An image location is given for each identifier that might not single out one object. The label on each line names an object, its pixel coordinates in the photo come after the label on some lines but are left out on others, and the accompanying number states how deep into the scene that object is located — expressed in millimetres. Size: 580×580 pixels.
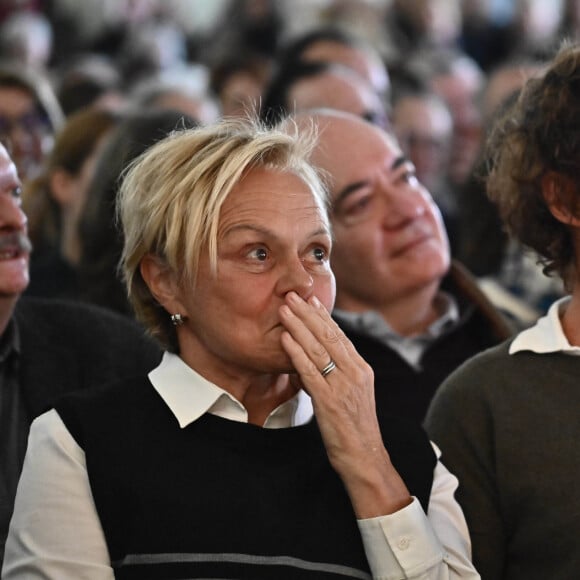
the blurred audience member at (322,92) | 7172
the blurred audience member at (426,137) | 9797
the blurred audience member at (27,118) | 8258
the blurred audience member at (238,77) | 10862
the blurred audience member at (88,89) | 10125
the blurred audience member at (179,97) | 9461
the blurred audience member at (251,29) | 15555
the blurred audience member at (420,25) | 15414
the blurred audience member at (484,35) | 16219
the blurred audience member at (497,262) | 6266
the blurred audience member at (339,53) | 9031
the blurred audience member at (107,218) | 5773
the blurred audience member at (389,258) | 5375
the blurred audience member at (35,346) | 4227
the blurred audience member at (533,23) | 15570
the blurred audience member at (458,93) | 11211
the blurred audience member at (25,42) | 14000
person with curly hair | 3793
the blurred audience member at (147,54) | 14156
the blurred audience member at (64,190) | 6699
